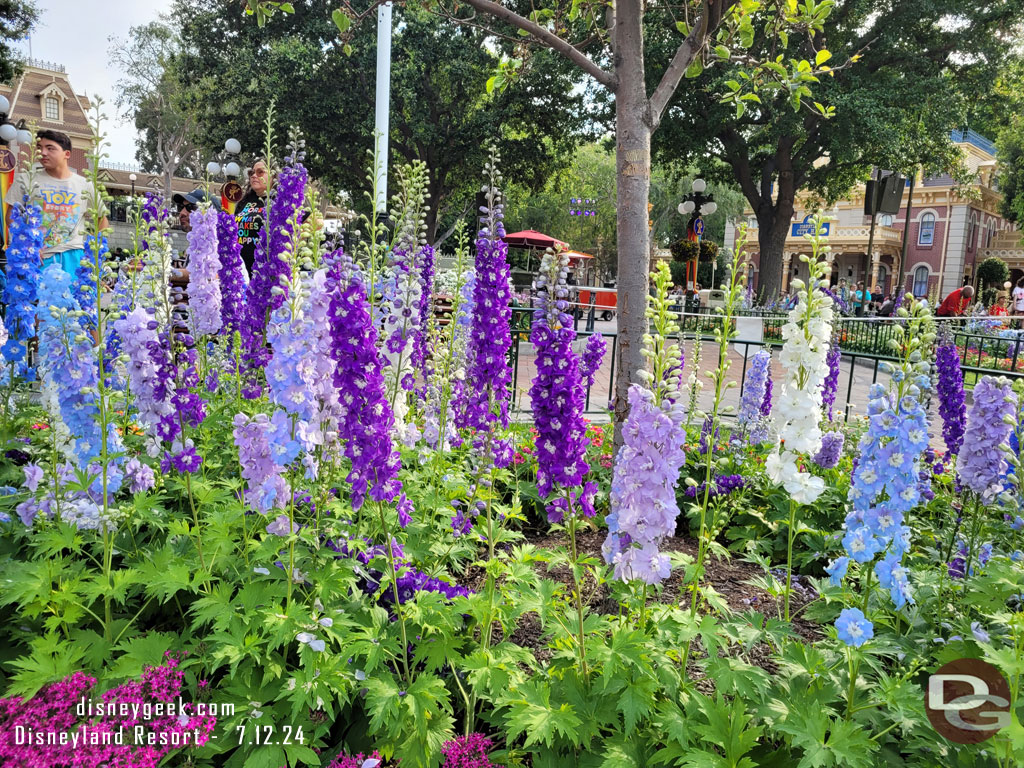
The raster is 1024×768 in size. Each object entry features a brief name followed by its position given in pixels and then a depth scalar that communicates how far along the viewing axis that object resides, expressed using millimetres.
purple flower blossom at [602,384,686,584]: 2242
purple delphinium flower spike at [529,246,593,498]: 2516
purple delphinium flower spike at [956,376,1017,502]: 2973
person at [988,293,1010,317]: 21927
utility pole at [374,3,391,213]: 8617
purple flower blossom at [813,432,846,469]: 4430
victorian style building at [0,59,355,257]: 49625
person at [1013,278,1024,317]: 21375
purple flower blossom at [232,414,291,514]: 2555
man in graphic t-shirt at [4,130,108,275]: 4980
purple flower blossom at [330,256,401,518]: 2508
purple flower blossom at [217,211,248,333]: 4445
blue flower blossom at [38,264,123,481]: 2805
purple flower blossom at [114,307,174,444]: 2863
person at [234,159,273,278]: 6254
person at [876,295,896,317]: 23547
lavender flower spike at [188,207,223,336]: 4387
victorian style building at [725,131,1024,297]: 49594
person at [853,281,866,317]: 22462
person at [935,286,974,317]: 17642
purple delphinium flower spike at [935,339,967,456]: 3998
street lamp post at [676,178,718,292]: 24589
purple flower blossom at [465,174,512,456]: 3082
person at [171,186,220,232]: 6463
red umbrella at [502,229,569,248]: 27797
